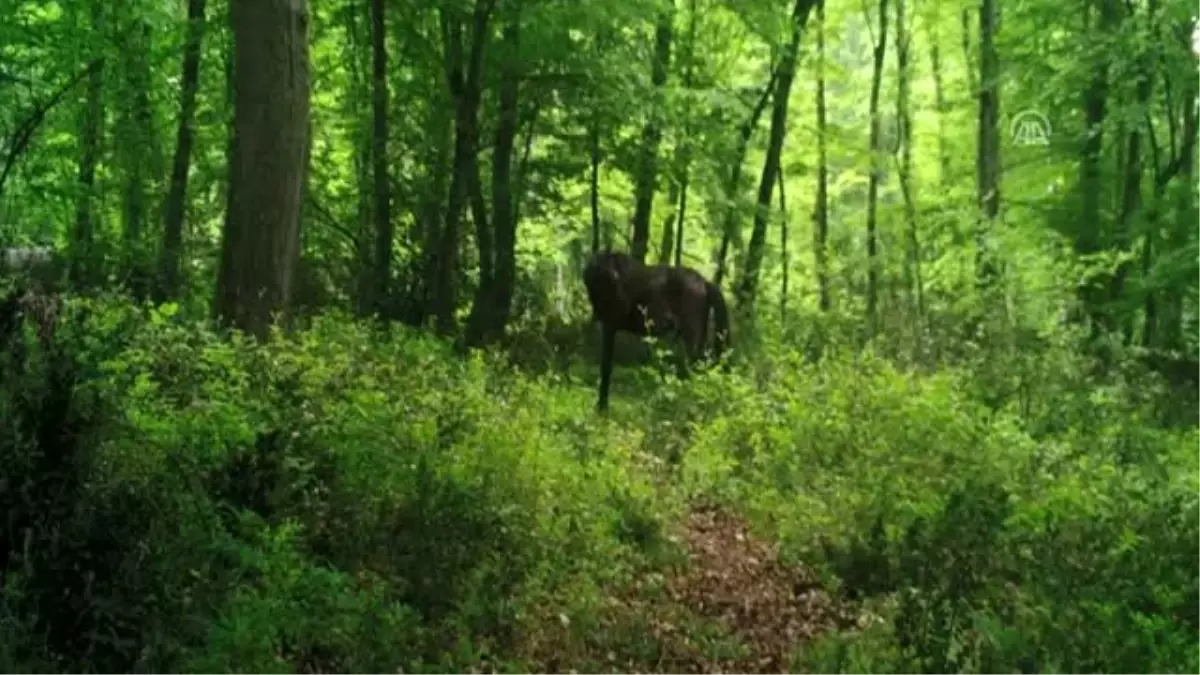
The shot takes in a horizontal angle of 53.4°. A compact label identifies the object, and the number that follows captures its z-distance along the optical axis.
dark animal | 13.66
